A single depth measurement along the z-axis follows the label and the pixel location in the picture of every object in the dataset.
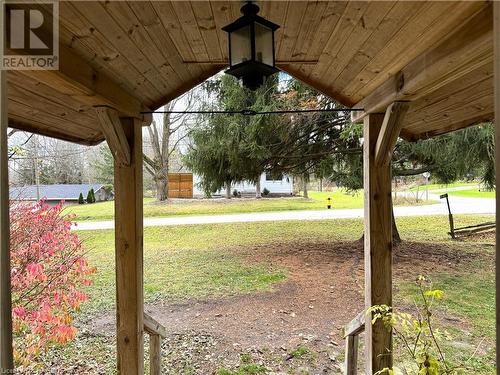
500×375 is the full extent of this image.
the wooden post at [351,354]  2.20
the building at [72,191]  7.96
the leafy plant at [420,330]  1.32
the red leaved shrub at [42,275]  2.34
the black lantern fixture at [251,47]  1.07
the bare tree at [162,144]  10.22
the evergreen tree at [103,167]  11.30
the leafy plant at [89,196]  11.29
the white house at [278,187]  14.37
